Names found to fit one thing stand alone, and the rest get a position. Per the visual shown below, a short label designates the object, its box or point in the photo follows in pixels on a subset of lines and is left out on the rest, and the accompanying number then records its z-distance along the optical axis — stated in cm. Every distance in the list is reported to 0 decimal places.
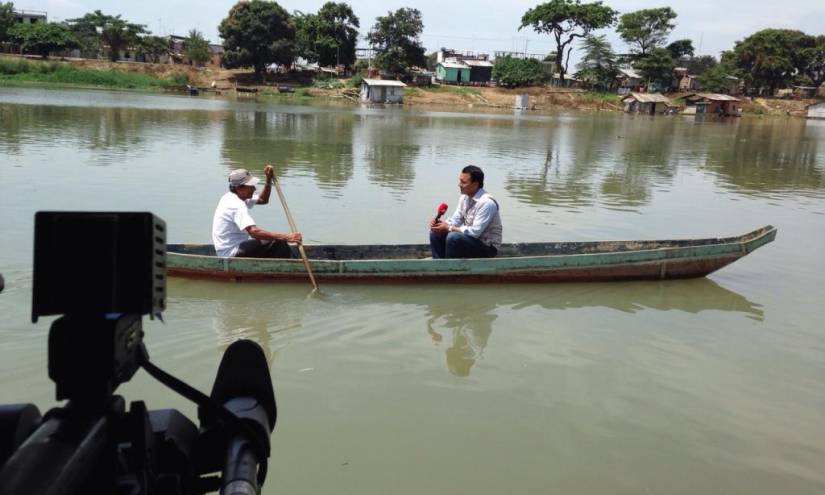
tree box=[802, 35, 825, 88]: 6762
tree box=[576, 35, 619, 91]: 6512
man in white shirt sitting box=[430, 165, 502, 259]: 701
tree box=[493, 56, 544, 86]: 6469
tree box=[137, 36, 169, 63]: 6562
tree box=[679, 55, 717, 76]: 7673
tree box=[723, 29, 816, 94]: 6594
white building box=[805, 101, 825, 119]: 6173
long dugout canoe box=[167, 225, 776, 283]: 669
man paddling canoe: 643
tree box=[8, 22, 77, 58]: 5747
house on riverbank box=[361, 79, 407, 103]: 5428
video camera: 109
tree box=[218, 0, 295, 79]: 5862
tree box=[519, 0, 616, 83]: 6438
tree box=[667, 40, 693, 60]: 7412
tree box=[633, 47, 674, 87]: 6494
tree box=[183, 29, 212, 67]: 6562
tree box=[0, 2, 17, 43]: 5703
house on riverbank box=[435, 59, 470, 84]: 6794
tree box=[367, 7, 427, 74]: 6241
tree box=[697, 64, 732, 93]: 6675
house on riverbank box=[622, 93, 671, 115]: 5953
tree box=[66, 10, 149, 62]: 6412
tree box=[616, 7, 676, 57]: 6825
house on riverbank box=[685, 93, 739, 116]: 6081
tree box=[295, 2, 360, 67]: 6216
